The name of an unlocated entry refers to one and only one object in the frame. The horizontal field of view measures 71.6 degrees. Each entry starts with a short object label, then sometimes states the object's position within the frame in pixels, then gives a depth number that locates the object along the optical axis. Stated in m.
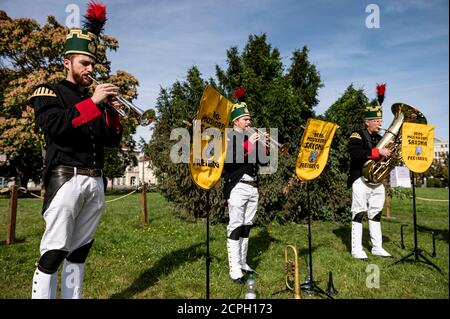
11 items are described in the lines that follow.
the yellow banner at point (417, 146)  5.78
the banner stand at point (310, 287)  4.66
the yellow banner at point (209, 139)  3.74
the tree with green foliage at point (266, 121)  10.35
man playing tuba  6.91
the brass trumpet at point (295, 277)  3.93
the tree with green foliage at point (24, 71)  21.78
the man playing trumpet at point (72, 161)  3.19
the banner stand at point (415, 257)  6.16
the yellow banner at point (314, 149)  5.13
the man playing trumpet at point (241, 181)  5.53
